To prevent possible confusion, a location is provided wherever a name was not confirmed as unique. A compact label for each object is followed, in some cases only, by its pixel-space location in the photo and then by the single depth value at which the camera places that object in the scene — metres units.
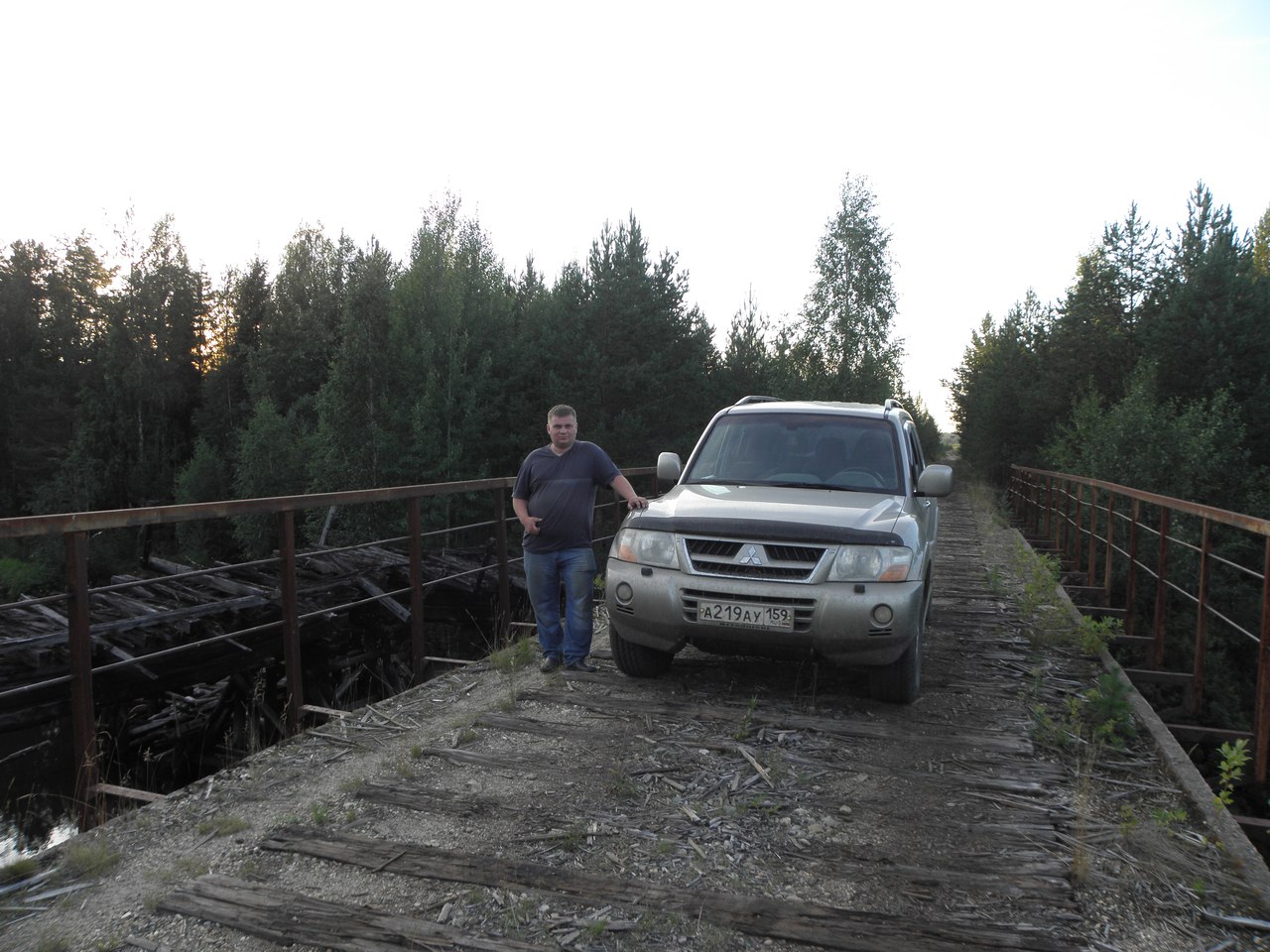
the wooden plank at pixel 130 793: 3.95
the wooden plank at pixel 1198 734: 6.36
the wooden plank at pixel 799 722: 4.65
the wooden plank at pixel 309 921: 2.70
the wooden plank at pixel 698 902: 2.73
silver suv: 4.82
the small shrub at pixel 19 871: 3.11
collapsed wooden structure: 8.87
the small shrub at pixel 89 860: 3.18
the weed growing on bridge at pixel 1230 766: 3.77
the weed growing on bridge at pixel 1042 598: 7.28
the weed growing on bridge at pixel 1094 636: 6.54
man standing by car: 5.94
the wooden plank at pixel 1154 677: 7.43
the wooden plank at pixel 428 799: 3.76
